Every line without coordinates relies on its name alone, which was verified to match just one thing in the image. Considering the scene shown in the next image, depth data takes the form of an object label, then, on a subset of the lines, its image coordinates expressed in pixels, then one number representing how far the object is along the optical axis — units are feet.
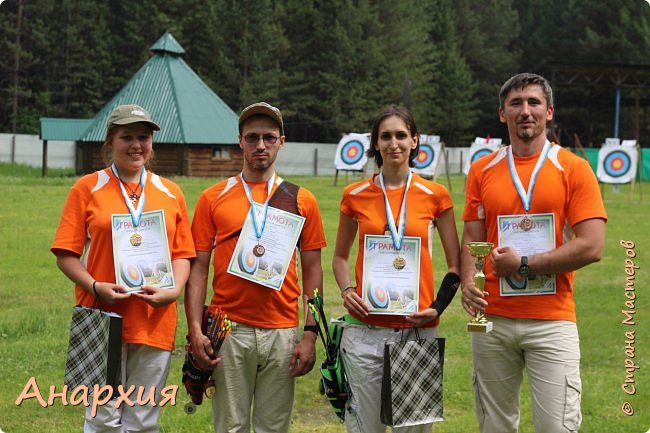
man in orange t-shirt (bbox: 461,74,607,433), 10.77
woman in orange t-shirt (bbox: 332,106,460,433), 11.21
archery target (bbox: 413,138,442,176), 77.61
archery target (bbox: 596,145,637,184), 74.23
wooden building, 91.50
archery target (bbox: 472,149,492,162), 80.04
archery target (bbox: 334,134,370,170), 81.00
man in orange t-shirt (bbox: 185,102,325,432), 11.44
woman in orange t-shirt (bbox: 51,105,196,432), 11.09
